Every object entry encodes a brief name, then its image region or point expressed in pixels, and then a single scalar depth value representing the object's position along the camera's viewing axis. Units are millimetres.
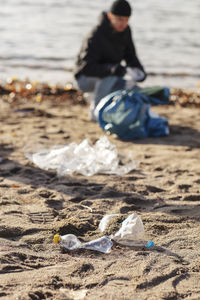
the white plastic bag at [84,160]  7660
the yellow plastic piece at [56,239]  5223
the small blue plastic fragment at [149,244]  5210
